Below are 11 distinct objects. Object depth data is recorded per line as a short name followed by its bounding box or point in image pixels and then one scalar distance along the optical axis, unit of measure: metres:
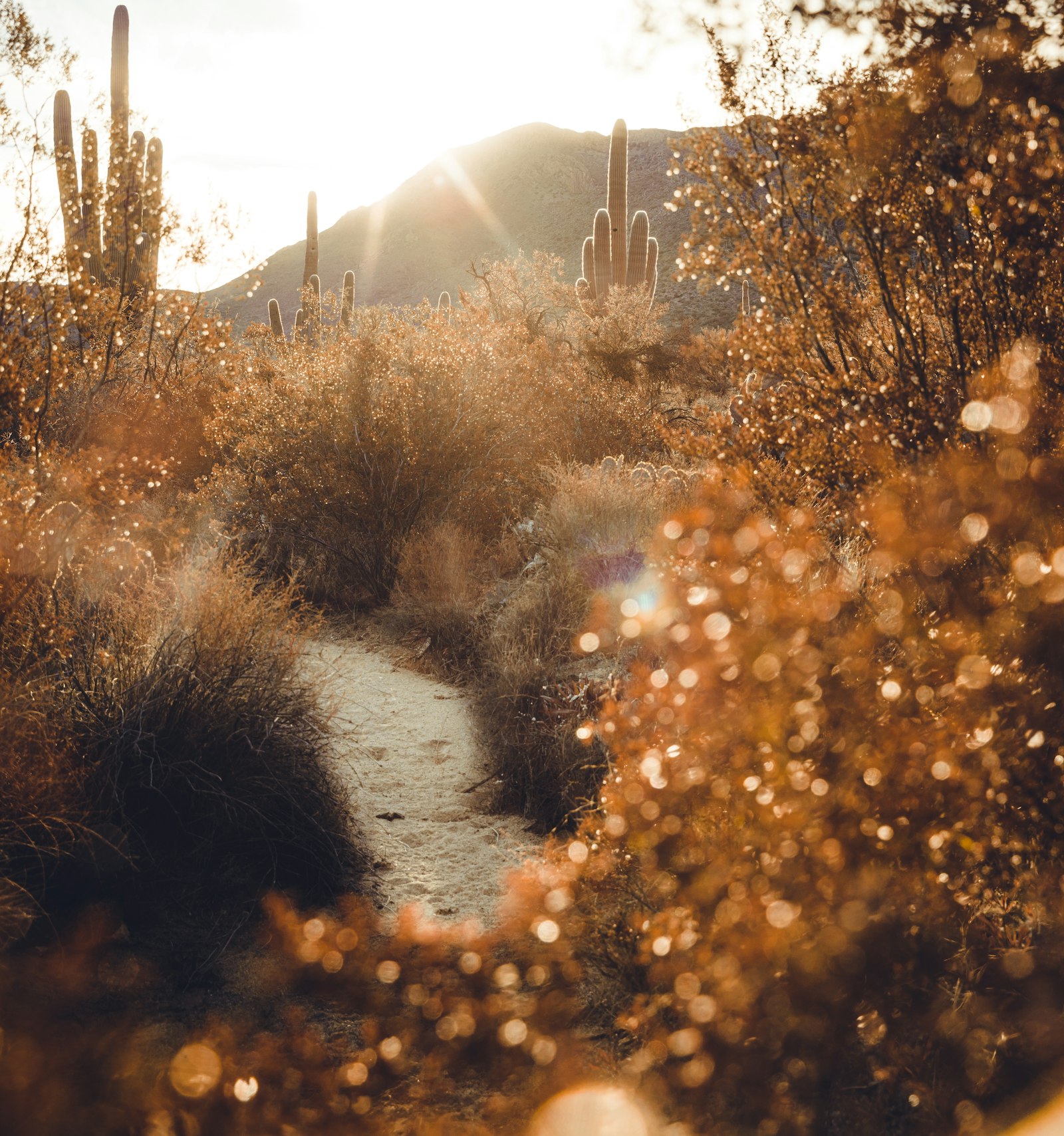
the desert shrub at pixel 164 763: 3.50
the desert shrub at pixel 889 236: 3.19
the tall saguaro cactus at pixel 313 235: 26.78
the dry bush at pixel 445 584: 8.60
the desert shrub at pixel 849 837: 2.64
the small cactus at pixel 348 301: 21.44
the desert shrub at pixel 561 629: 5.57
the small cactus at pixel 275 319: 26.18
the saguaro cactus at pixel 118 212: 8.66
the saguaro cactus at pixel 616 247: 21.58
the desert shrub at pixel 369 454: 10.58
